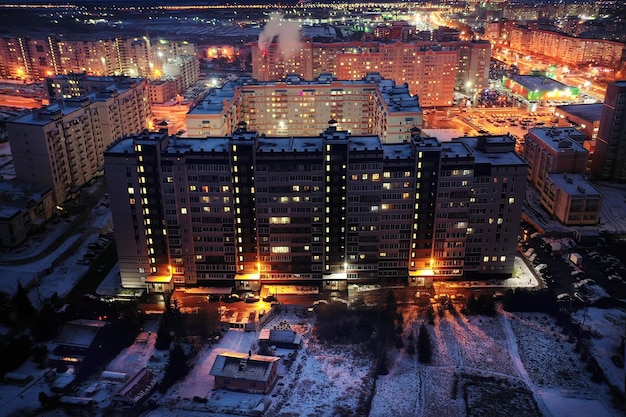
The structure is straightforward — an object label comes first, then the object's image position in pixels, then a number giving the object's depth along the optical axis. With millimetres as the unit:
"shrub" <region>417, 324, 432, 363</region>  68500
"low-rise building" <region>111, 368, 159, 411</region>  61062
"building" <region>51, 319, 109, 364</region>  69312
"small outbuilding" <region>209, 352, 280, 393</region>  63656
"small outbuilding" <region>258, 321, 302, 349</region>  71125
